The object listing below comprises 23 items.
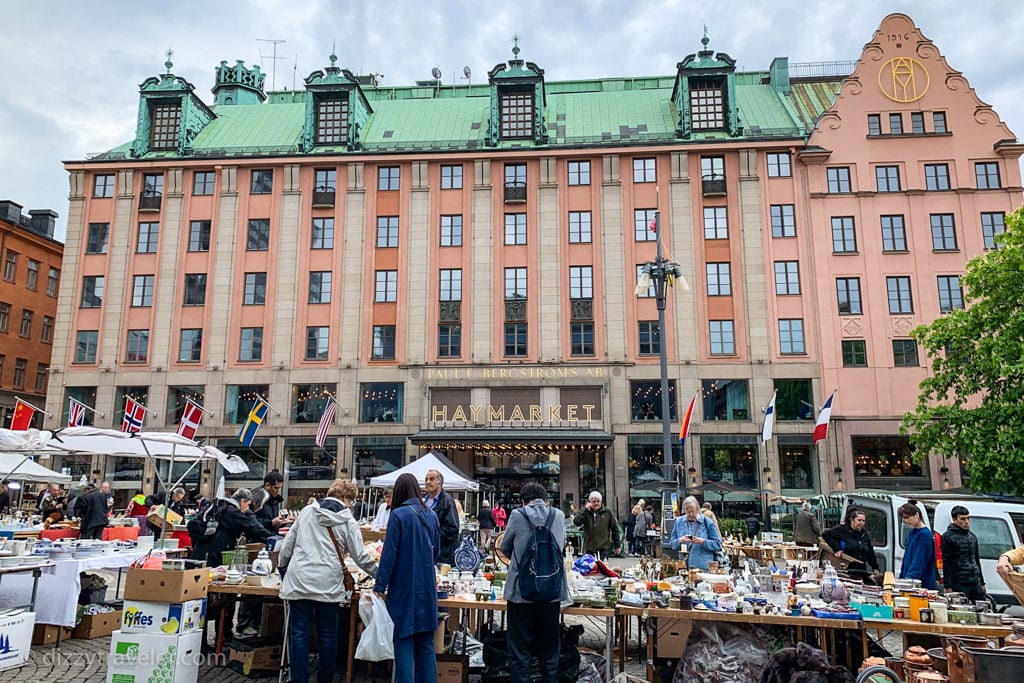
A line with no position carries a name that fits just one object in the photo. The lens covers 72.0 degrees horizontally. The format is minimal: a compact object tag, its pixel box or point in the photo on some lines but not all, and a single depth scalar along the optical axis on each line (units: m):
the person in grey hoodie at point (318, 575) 7.20
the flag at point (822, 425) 23.81
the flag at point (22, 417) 22.06
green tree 20.33
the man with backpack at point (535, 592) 7.15
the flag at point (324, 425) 27.27
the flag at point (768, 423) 24.95
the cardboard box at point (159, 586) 7.64
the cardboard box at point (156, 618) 7.60
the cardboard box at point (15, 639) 8.60
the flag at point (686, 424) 22.60
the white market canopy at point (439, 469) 18.30
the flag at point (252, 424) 25.19
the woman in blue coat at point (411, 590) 6.68
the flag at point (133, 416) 24.61
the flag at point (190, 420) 22.70
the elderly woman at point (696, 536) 10.88
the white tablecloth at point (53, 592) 9.89
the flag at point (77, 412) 29.03
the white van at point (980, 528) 12.93
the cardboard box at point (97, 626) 10.32
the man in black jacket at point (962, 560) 9.78
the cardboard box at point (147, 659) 7.39
